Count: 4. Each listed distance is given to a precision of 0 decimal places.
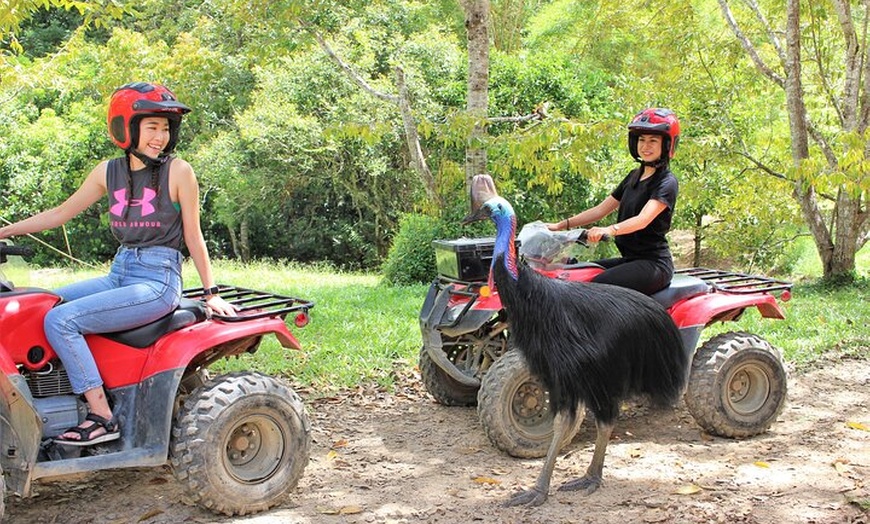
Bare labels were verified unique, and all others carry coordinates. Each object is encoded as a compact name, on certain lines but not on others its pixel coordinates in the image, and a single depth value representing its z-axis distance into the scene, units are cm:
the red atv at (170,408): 373
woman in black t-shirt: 501
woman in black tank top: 393
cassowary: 433
